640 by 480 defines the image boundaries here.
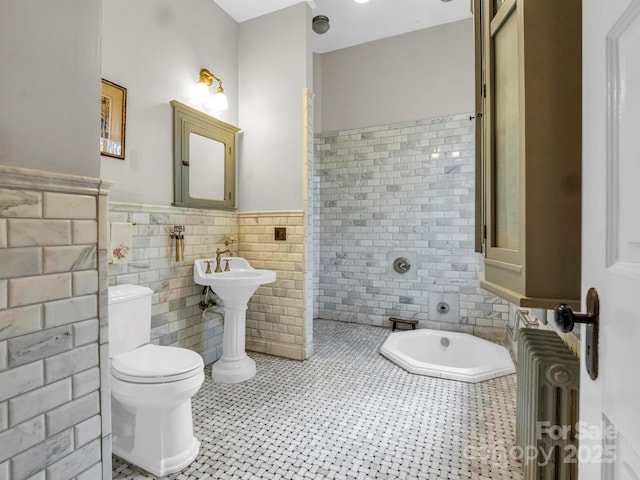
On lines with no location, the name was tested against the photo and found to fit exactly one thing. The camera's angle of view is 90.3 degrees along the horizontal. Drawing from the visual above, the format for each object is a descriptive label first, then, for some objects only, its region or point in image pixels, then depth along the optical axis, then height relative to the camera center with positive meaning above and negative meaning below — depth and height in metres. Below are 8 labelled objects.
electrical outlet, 2.91 +0.04
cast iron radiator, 1.12 -0.64
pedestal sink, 2.38 -0.62
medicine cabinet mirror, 2.48 +0.68
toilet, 1.51 -0.83
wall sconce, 2.62 +1.24
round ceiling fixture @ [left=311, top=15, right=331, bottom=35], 3.30 +2.26
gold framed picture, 1.96 +0.76
